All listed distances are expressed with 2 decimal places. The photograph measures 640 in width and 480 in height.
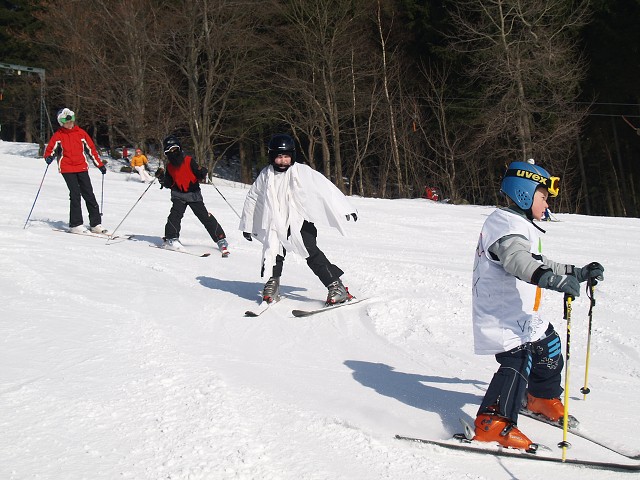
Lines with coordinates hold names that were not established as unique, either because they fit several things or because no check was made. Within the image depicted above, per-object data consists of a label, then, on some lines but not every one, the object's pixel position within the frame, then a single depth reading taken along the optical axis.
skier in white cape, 7.07
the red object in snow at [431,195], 27.11
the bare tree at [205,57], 32.91
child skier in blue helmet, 3.84
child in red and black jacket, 9.90
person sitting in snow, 22.56
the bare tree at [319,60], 32.25
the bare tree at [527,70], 25.94
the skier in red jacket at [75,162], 10.60
